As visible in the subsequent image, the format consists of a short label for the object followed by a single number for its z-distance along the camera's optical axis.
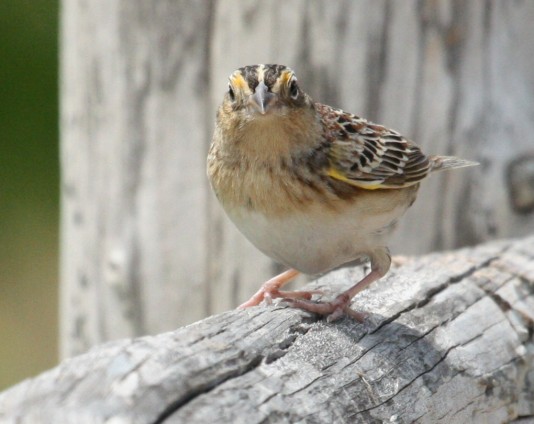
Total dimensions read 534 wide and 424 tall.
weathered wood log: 4.81
